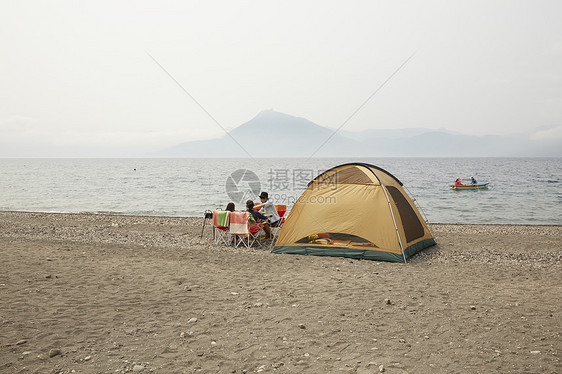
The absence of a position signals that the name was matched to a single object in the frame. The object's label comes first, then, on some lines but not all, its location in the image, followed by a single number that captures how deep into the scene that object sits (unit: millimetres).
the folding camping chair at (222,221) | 11648
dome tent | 9797
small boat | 37312
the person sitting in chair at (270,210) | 12045
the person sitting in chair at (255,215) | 11695
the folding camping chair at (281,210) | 13391
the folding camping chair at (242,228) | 11398
